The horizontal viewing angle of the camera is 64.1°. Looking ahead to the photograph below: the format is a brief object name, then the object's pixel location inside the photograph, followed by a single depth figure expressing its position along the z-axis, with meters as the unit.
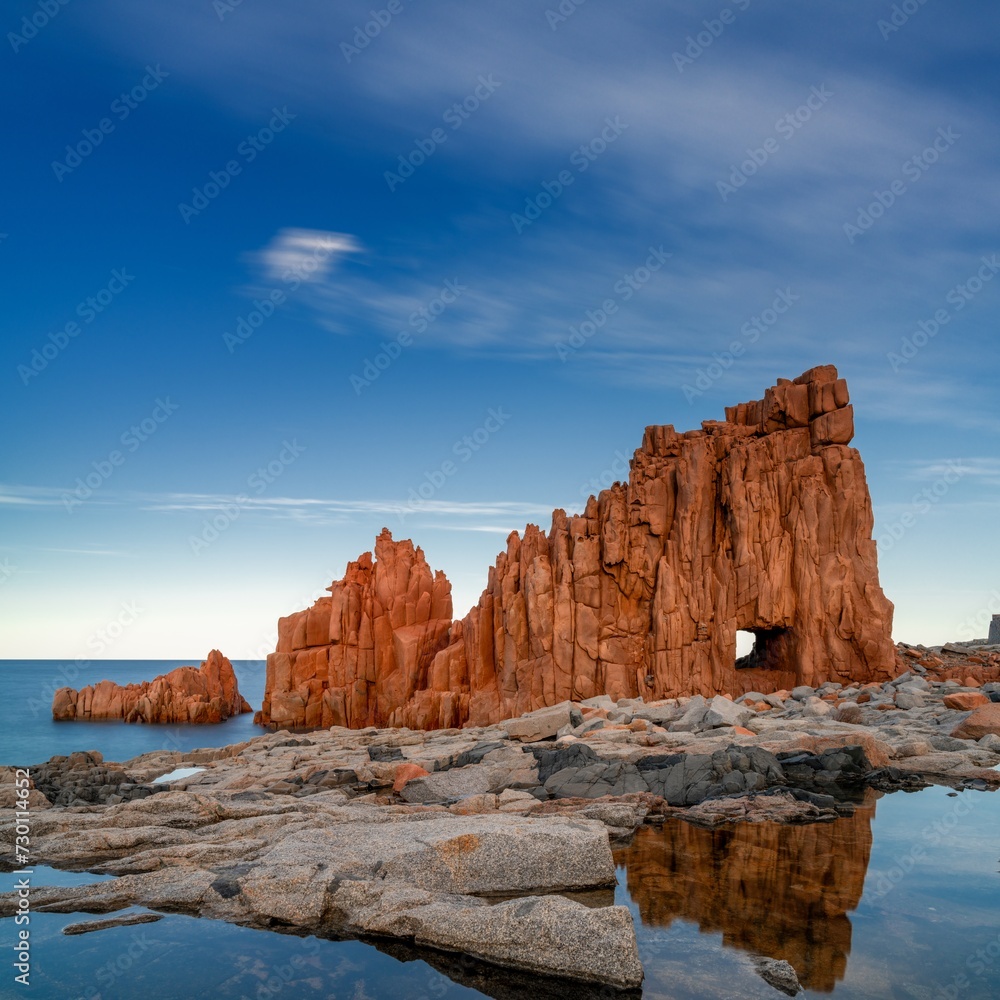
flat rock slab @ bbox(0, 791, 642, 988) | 7.68
